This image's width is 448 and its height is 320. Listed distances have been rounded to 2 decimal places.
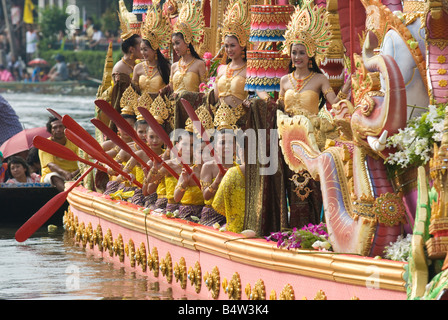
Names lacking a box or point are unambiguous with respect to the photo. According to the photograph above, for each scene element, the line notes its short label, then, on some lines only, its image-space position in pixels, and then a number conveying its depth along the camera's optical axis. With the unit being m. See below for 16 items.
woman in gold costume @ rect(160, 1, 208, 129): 19.39
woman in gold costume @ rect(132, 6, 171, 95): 20.78
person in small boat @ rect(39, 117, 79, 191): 25.81
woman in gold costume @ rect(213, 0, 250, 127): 16.95
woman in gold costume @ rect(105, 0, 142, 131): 22.48
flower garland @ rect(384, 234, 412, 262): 11.77
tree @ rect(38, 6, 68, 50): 58.06
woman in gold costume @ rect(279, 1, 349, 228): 14.76
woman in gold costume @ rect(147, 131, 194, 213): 17.27
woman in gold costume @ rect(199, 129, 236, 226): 15.77
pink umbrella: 28.92
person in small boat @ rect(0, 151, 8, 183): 27.77
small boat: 26.14
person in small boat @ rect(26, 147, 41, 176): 28.03
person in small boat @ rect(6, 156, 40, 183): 27.08
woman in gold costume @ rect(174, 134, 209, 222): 17.11
